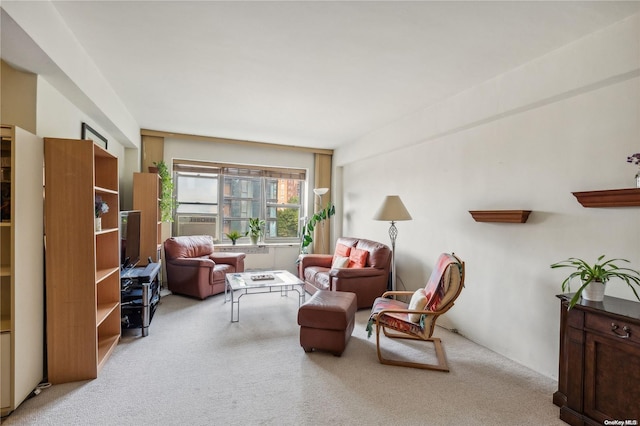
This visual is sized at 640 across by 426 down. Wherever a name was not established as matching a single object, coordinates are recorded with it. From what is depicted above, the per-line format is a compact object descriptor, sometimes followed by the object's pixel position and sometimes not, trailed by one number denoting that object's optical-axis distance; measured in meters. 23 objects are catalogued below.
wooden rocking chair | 2.62
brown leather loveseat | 4.03
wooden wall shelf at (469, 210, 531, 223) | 2.69
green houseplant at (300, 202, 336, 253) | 5.99
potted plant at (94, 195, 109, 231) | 2.54
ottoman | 2.83
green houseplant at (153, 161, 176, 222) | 4.89
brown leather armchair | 4.47
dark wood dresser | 1.71
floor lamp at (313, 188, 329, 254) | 5.92
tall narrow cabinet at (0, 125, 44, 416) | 1.96
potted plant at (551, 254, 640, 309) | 1.94
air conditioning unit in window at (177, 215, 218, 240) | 5.61
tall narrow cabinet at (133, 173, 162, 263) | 4.41
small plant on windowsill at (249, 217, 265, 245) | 6.02
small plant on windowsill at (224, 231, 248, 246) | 5.89
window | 5.75
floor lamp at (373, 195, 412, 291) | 3.79
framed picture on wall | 3.15
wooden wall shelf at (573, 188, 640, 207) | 1.99
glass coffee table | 3.77
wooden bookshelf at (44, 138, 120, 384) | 2.27
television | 3.27
